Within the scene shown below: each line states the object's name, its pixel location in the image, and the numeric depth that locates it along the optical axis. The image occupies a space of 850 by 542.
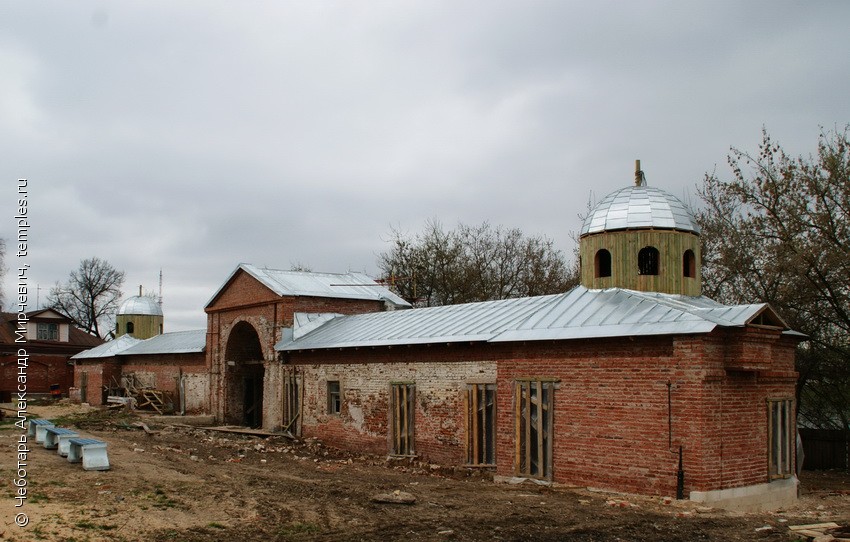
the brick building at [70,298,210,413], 34.12
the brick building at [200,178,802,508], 14.14
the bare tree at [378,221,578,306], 42.53
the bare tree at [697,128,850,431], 21.11
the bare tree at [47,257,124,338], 62.53
